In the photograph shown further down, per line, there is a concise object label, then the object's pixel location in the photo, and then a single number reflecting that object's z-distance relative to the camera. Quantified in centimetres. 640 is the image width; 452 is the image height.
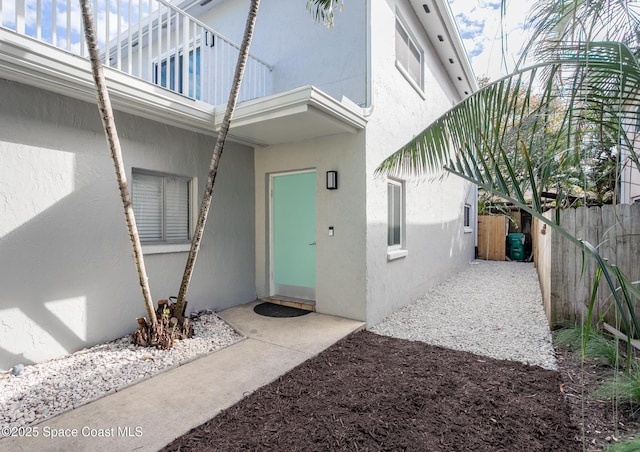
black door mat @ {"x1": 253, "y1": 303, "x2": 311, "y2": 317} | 608
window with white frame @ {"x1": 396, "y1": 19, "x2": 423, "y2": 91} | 710
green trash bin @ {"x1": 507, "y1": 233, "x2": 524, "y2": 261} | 1407
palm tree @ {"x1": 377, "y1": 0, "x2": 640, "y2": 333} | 237
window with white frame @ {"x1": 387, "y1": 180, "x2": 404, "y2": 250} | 676
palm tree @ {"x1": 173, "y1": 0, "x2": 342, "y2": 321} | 414
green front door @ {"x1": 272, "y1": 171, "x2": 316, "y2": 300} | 655
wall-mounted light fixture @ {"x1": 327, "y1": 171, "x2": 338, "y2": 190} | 578
